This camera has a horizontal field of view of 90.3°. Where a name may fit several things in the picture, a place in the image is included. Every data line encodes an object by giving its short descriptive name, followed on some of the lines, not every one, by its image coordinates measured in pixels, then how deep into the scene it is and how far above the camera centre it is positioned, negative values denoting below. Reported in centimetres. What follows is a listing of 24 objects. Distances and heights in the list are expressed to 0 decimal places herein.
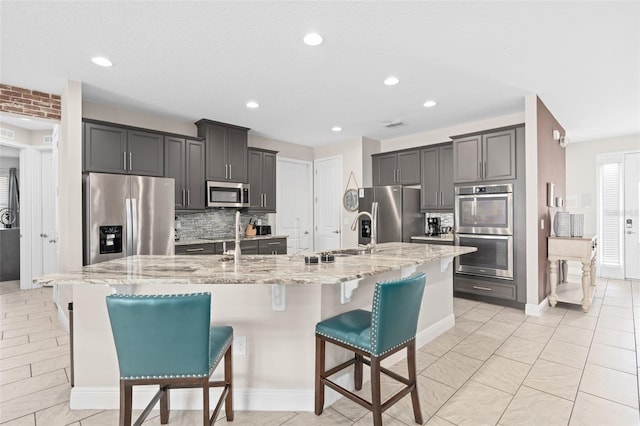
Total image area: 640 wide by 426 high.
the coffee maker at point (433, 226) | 541 -23
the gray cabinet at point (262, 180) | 530 +58
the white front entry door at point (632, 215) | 559 -6
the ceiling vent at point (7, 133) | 481 +126
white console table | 385 -58
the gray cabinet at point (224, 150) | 476 +99
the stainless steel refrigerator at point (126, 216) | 340 -1
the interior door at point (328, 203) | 627 +22
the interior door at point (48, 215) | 534 +0
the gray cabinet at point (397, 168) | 540 +81
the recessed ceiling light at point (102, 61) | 286 +141
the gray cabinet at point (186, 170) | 437 +63
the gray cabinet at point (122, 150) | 366 +79
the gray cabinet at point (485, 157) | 416 +77
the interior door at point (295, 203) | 622 +22
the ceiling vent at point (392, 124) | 493 +141
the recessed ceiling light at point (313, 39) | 251 +140
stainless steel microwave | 473 +31
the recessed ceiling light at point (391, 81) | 332 +141
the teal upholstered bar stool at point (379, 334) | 169 -69
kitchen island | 203 -77
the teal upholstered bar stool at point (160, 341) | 141 -57
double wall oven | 416 -22
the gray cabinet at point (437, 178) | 498 +56
